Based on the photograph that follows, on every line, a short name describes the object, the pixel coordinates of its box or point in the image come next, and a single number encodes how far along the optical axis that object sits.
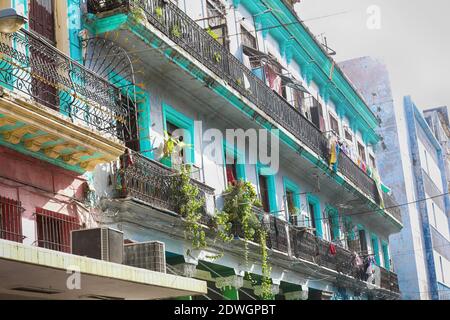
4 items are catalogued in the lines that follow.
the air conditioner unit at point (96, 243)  10.69
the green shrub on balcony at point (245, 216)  16.03
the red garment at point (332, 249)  21.23
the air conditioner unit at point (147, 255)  11.69
